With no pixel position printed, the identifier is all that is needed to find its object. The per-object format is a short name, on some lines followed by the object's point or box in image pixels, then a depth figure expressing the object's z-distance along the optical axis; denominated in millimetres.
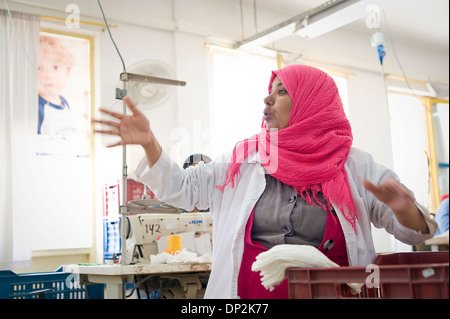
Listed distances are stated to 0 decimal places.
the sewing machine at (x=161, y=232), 2078
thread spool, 2061
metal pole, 1641
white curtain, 3375
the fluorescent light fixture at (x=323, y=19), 3471
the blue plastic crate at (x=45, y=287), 2004
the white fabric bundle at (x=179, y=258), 1863
